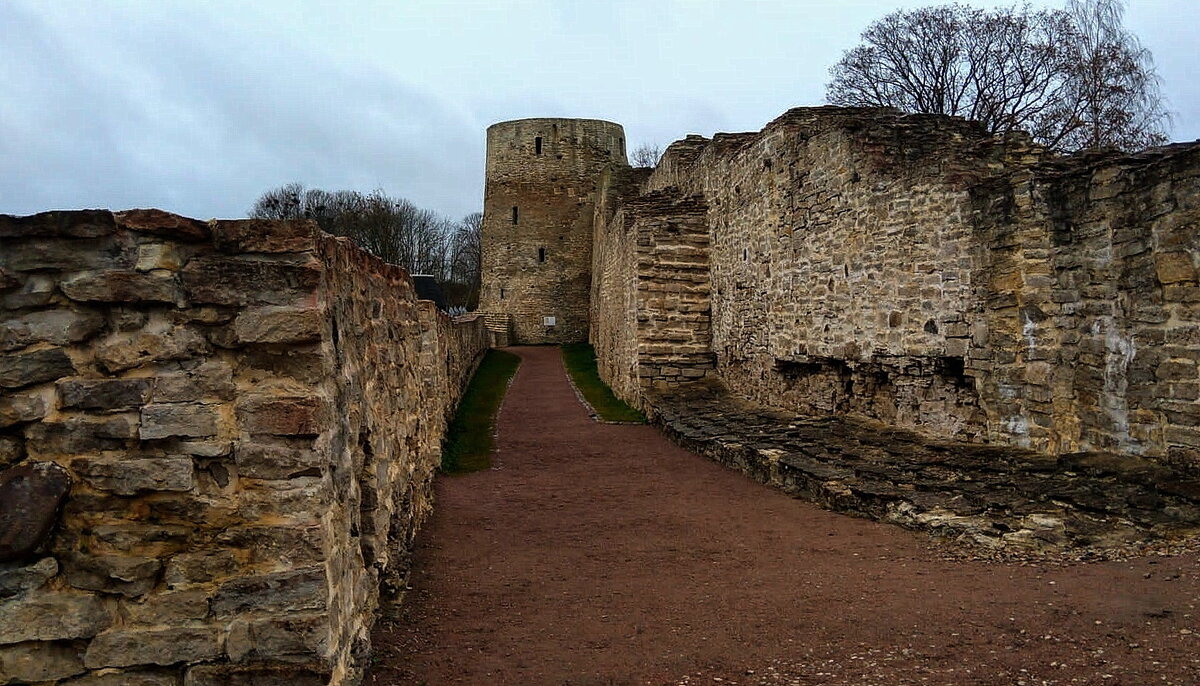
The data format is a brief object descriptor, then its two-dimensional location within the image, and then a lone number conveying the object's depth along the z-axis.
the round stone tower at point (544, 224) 35.31
